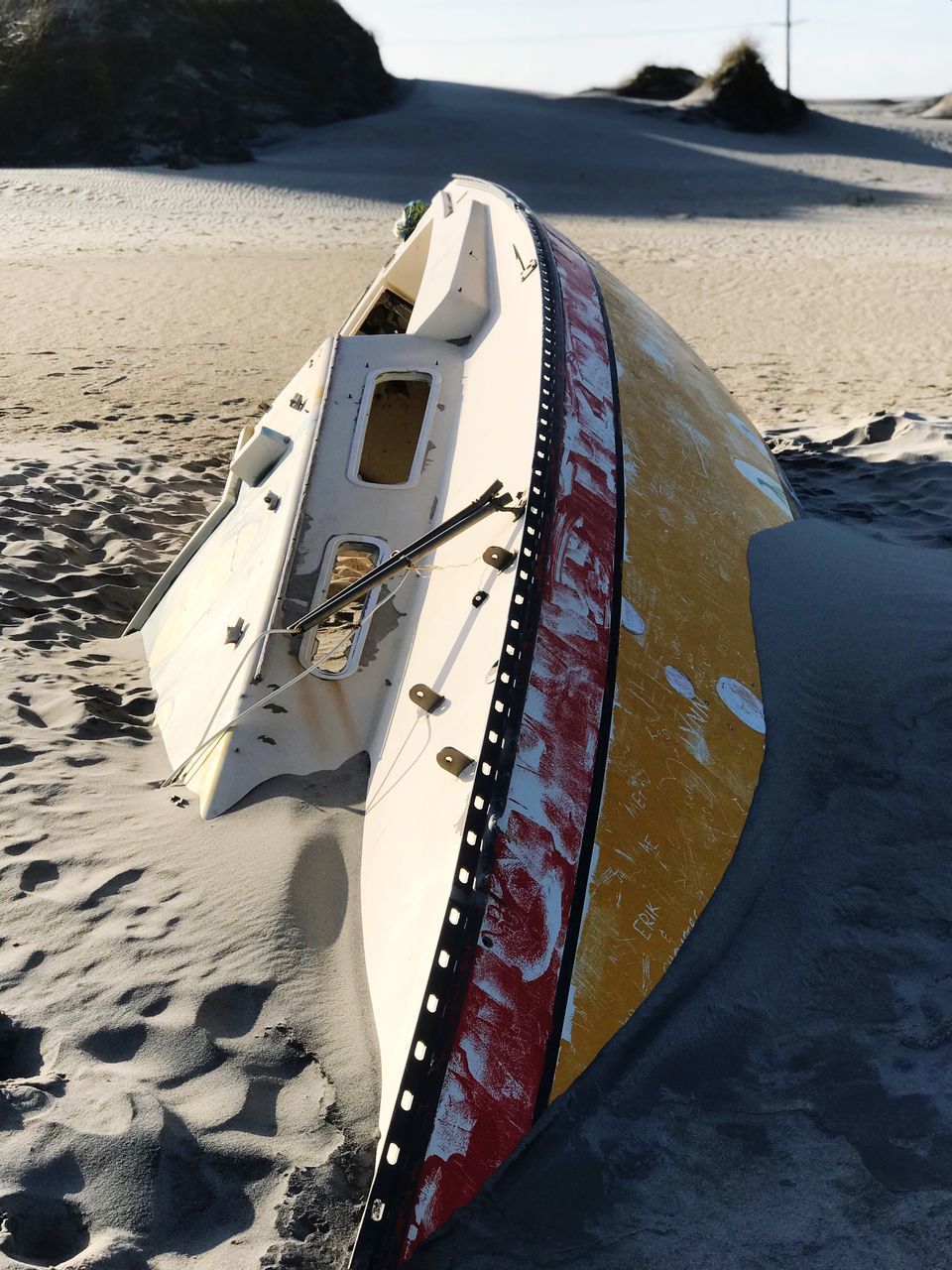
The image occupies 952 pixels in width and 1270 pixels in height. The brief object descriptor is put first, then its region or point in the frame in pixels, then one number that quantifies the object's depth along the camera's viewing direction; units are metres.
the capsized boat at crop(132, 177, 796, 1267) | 2.42
